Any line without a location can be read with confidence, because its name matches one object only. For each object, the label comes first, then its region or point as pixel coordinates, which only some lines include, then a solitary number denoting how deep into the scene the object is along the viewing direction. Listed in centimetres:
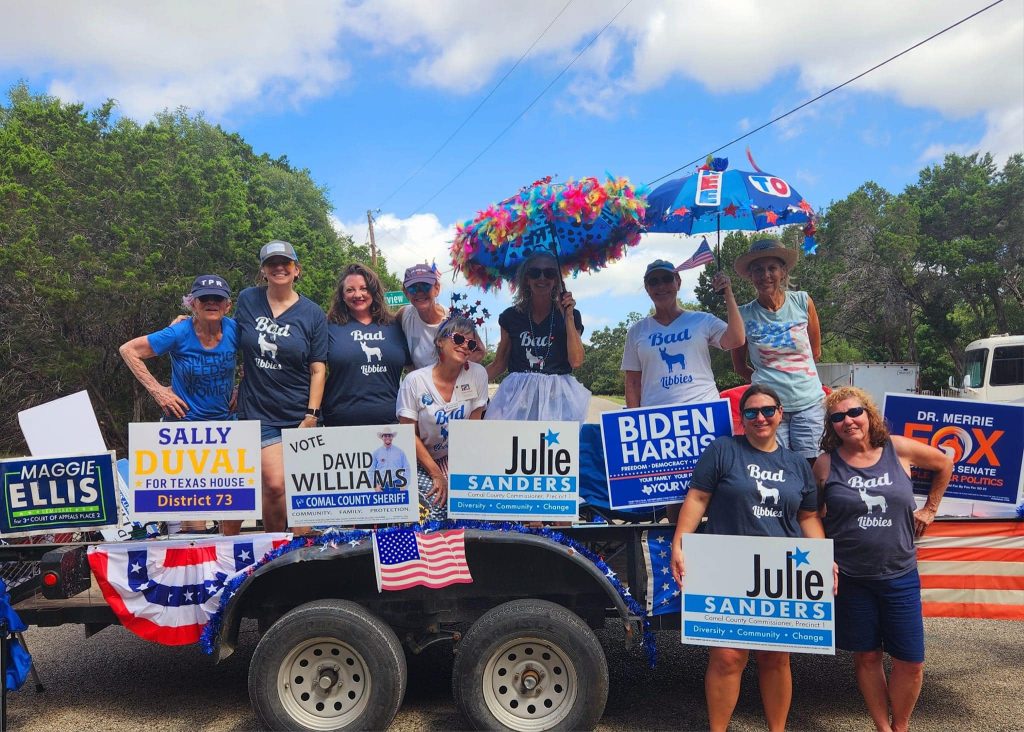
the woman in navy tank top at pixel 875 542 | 328
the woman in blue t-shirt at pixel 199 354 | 417
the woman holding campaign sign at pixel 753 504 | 326
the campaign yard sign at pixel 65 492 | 365
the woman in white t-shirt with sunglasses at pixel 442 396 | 388
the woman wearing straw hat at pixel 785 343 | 408
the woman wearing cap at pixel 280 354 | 419
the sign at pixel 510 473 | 355
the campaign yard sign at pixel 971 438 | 361
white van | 1925
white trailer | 2622
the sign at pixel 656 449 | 359
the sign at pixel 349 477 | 358
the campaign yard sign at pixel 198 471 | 368
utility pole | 3128
